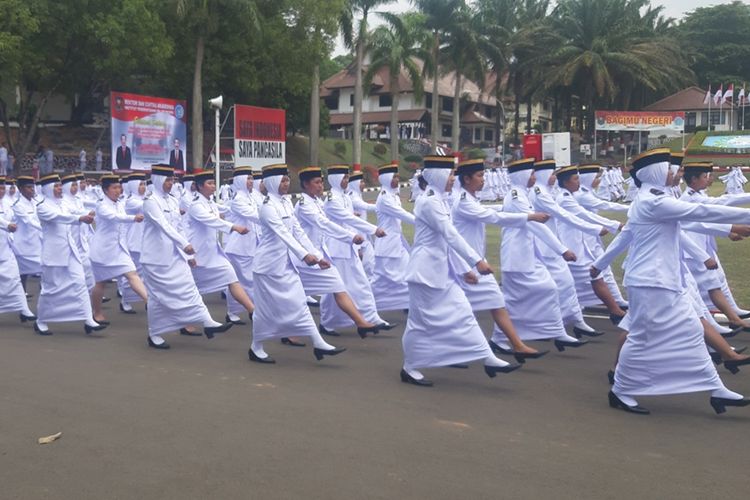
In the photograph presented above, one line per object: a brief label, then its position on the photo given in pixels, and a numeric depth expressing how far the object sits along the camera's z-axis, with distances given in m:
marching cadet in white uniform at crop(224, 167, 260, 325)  10.48
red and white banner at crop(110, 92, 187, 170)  30.58
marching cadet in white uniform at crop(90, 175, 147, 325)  9.88
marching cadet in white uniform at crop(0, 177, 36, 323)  10.12
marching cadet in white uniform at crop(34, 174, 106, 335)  9.34
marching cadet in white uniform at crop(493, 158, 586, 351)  8.05
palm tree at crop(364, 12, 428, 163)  45.21
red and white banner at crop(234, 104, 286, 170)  22.22
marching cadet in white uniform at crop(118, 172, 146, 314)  10.96
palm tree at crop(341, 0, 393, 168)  42.16
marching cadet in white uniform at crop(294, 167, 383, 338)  8.59
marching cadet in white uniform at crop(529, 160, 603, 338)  8.62
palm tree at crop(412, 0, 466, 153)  49.59
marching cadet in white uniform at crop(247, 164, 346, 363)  7.71
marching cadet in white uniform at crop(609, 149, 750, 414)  5.77
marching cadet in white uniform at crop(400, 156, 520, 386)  6.80
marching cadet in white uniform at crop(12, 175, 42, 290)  12.31
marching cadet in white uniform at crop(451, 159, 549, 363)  7.20
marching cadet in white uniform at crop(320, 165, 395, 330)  9.33
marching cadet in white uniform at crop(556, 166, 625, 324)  9.24
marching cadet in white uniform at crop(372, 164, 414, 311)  10.56
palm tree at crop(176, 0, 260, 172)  33.72
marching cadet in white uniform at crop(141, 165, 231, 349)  8.57
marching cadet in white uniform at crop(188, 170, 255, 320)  9.70
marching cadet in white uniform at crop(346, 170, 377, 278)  11.41
